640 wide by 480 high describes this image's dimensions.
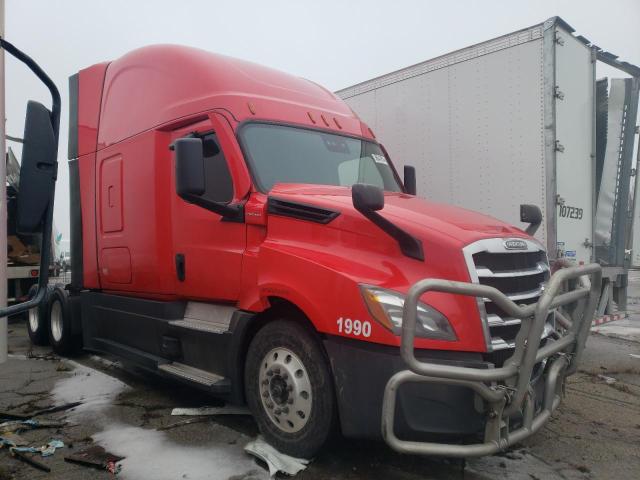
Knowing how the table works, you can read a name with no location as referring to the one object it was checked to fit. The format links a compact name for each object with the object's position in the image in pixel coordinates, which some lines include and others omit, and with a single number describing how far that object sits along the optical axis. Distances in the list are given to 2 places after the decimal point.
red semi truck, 2.92
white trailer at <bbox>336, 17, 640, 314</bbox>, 5.92
